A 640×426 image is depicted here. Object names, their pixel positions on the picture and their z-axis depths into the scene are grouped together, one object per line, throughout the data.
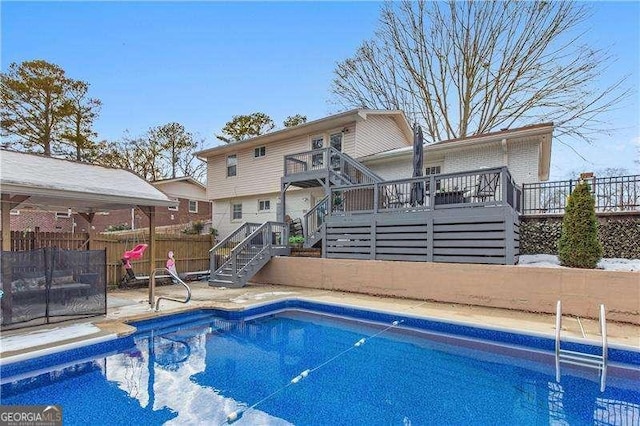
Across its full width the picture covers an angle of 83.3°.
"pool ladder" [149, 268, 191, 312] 7.44
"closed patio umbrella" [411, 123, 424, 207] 10.37
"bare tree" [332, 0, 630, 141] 17.64
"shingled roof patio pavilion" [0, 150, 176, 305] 6.02
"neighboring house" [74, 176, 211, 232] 25.12
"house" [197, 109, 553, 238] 11.75
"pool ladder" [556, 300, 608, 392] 4.74
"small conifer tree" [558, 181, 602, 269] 7.39
